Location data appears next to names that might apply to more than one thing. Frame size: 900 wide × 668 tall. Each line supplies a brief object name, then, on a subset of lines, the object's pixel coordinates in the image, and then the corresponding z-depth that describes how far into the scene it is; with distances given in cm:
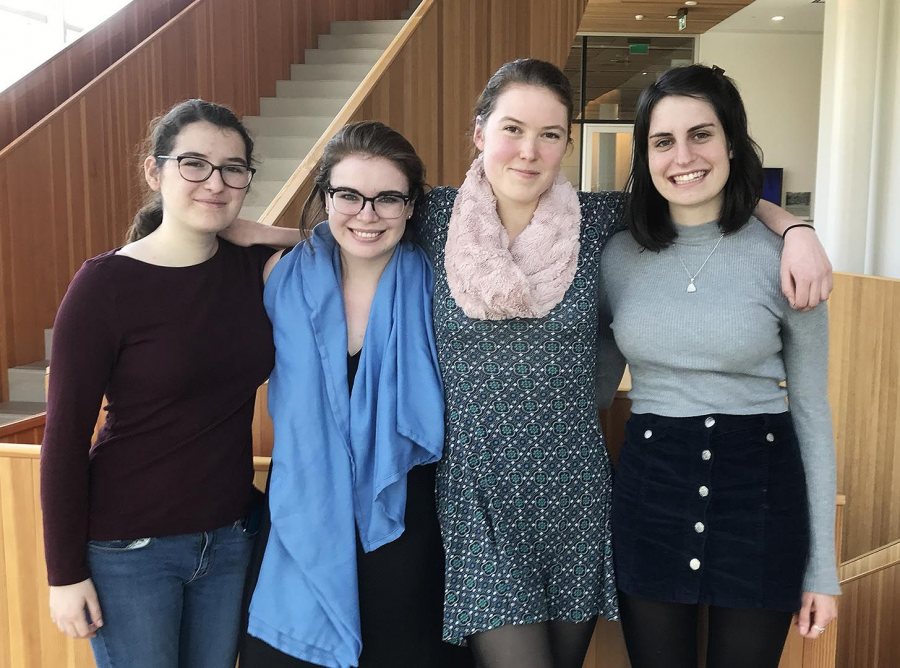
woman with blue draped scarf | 167
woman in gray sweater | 161
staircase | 620
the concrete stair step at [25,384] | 515
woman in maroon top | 155
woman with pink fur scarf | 162
